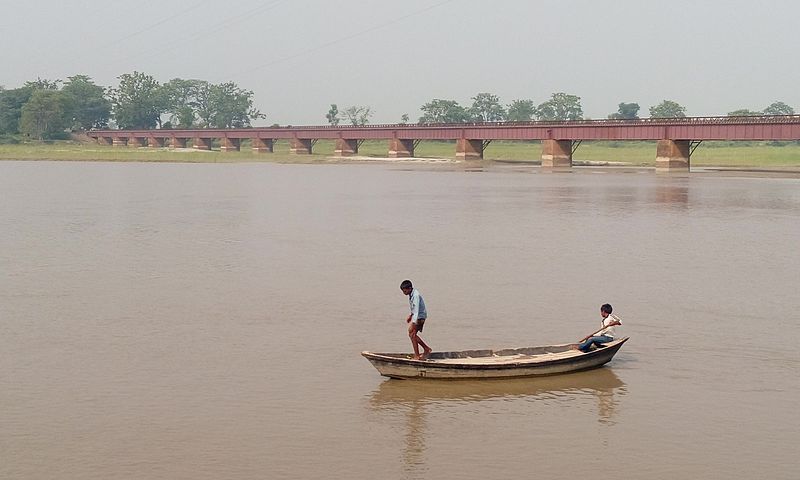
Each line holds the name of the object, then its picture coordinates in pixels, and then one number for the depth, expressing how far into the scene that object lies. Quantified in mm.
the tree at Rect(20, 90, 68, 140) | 198750
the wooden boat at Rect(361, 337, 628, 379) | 17516
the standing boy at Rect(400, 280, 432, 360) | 18016
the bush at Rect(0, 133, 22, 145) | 182825
